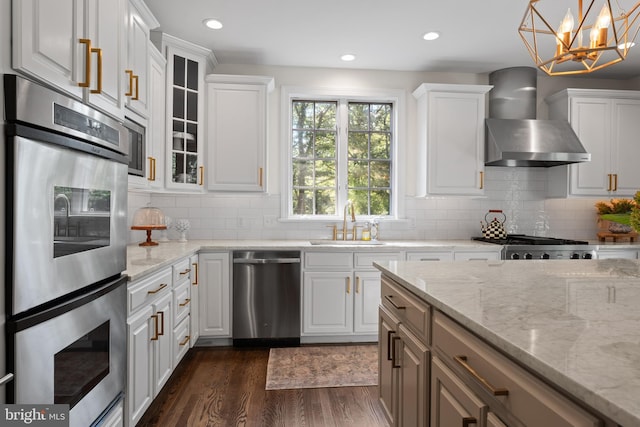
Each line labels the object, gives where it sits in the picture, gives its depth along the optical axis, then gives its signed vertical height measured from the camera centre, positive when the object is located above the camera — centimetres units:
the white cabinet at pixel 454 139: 371 +75
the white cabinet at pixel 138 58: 225 +101
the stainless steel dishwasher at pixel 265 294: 326 -70
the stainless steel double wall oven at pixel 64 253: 108 -14
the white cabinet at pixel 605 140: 382 +78
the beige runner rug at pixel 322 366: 266 -118
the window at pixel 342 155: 404 +64
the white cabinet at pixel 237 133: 350 +75
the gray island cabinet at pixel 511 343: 67 -27
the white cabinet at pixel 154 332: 185 -70
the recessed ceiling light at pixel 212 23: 300 +153
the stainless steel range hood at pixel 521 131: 355 +83
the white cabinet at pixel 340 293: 334 -70
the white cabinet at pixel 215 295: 322 -70
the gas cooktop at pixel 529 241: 350 -24
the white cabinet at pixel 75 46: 117 +61
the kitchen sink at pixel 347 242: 359 -28
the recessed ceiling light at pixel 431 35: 318 +153
